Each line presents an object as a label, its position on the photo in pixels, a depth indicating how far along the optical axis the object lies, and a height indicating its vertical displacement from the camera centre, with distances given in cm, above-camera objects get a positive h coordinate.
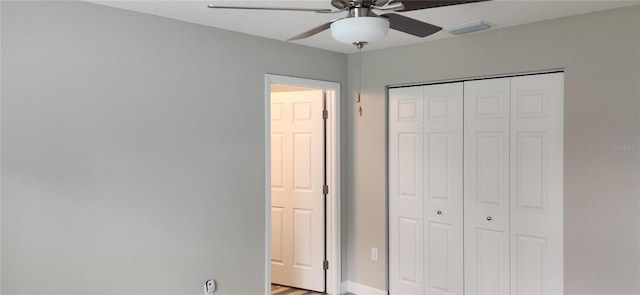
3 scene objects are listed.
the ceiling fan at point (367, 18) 187 +57
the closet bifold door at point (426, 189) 372 -32
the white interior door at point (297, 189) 433 -36
